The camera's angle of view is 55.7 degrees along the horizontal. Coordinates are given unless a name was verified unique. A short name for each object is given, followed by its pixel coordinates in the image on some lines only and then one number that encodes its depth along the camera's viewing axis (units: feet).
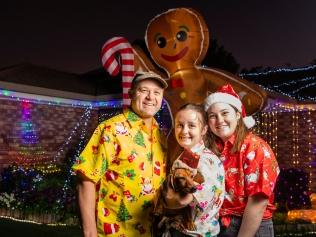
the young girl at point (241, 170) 4.63
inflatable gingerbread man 10.02
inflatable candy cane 10.11
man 4.93
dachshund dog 4.19
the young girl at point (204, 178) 4.36
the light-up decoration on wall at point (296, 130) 17.18
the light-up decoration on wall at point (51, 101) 18.74
